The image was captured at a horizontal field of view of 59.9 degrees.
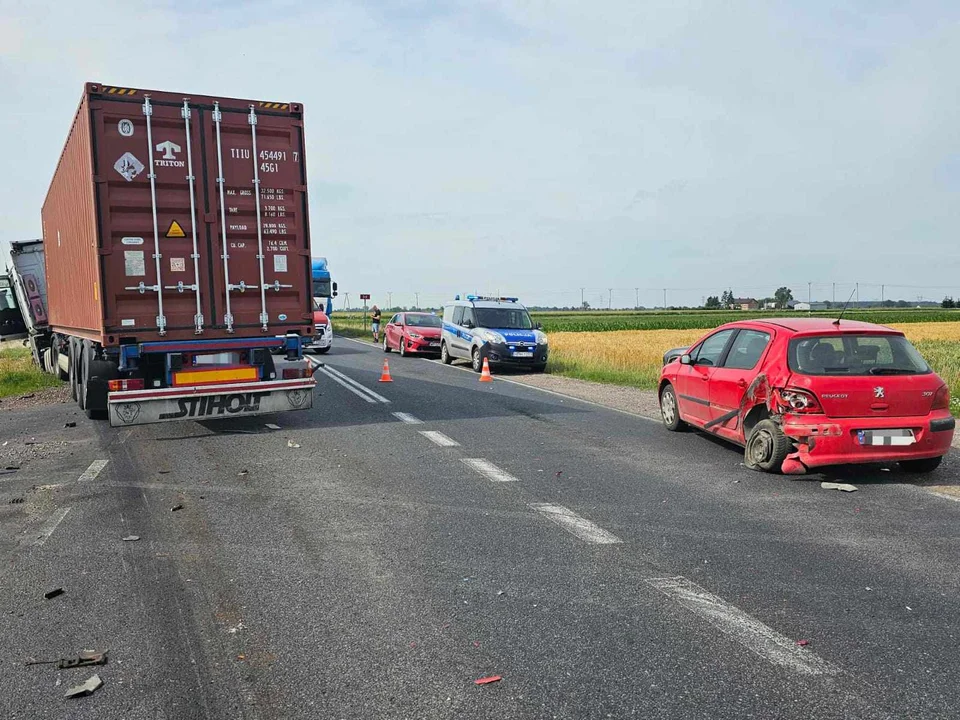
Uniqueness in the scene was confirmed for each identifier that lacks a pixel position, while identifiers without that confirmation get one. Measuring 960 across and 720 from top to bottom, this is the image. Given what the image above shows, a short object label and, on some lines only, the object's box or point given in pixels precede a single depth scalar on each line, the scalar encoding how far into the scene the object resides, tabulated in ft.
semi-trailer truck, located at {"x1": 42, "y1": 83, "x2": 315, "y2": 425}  31.91
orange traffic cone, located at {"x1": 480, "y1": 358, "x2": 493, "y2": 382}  59.47
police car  69.05
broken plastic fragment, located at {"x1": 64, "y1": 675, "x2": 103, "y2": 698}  11.37
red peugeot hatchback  24.38
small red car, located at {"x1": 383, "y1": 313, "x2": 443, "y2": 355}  87.04
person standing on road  131.98
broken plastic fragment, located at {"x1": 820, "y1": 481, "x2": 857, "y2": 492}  24.12
